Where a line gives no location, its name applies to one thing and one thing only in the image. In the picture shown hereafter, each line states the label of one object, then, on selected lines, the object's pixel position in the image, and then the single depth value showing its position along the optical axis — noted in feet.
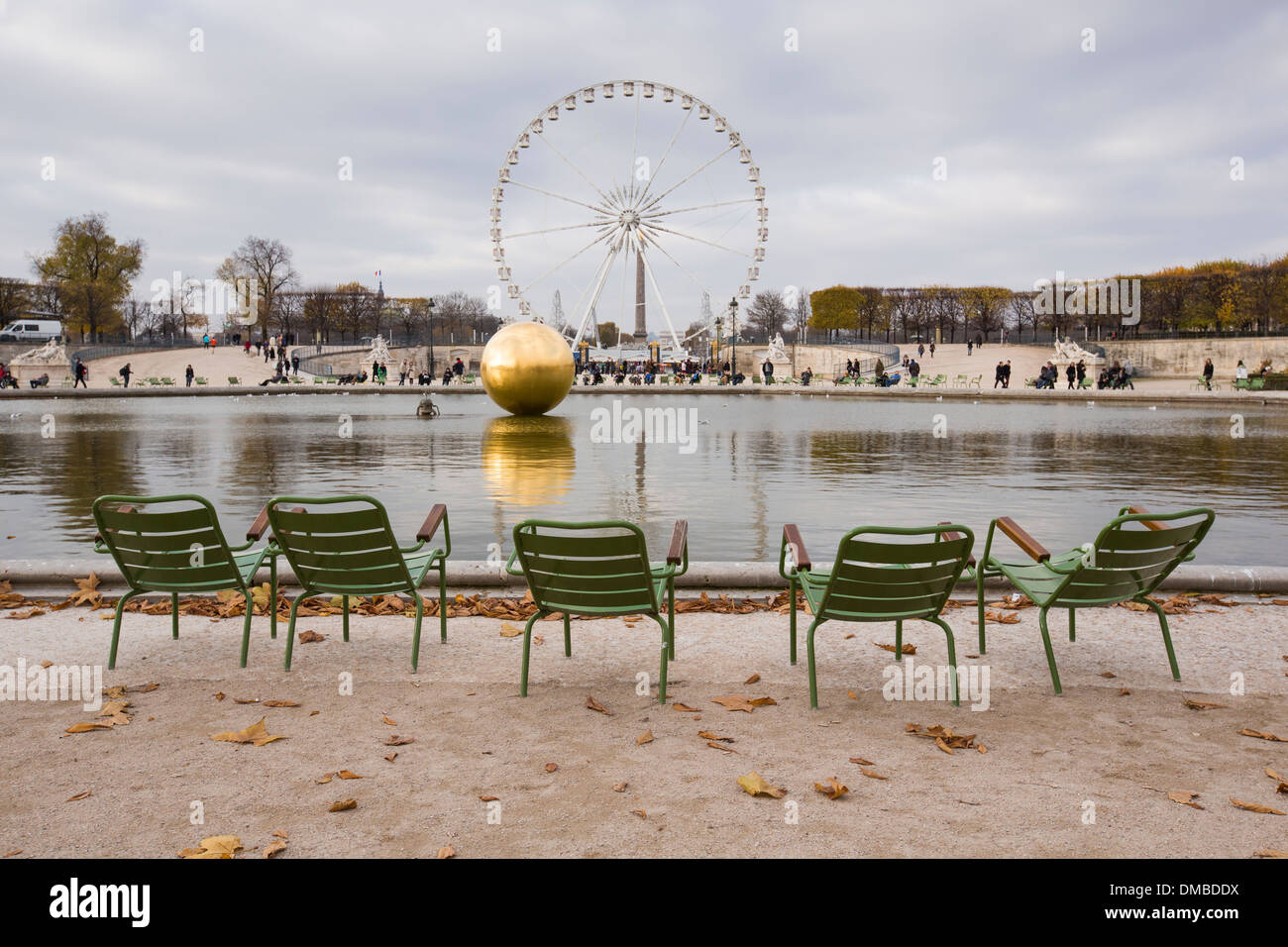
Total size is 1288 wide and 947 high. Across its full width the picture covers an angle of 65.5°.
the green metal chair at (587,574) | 15.70
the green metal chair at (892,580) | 15.26
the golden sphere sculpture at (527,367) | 74.59
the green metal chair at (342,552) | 16.80
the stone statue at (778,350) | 208.87
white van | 238.48
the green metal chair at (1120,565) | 15.93
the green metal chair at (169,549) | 17.02
